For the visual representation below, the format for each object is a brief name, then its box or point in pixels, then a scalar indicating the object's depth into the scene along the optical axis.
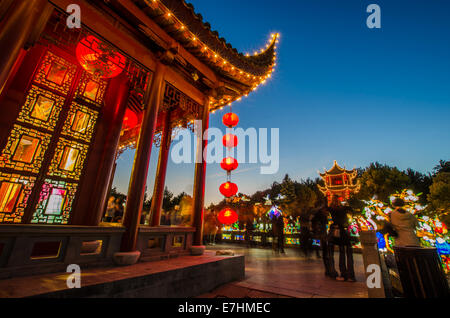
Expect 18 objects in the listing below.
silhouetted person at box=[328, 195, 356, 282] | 4.08
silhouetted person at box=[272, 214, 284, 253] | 9.05
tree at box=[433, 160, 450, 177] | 22.51
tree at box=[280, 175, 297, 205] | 22.02
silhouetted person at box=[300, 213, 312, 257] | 8.32
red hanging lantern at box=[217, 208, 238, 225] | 6.63
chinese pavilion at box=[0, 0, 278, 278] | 2.72
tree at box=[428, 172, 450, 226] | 14.70
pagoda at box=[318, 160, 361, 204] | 18.56
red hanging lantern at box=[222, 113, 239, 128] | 6.41
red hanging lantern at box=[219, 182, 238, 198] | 6.87
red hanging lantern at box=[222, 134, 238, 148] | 6.38
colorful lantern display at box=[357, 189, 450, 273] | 5.98
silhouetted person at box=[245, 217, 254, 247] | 12.10
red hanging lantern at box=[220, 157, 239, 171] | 6.63
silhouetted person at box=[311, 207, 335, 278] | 4.41
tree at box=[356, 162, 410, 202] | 21.36
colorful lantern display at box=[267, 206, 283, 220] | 9.77
